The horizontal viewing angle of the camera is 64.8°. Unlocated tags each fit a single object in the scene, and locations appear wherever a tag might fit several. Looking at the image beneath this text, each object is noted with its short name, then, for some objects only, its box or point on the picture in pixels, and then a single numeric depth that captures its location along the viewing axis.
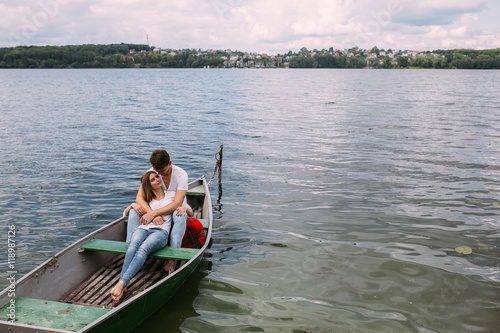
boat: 4.98
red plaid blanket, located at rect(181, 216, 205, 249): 7.82
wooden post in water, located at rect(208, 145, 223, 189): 13.26
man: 6.97
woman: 6.11
